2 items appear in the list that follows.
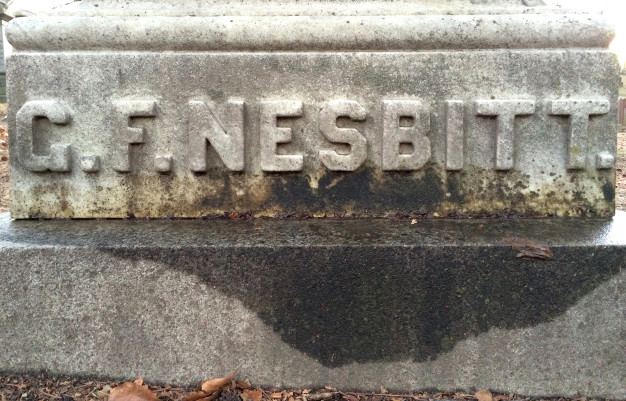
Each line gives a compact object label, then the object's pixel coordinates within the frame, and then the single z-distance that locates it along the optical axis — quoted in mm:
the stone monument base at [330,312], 873
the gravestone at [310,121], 972
